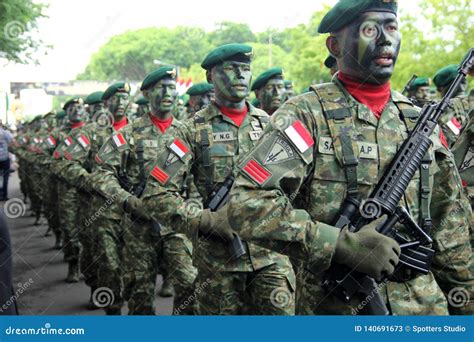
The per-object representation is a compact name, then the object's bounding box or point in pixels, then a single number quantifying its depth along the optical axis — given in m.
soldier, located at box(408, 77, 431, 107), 9.64
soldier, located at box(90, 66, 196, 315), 6.76
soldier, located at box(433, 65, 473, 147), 7.30
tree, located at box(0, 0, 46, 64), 12.67
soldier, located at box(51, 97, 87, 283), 10.60
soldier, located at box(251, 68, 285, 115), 7.98
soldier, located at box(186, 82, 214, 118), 10.02
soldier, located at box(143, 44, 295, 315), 4.84
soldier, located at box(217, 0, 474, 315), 3.02
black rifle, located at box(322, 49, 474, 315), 3.10
